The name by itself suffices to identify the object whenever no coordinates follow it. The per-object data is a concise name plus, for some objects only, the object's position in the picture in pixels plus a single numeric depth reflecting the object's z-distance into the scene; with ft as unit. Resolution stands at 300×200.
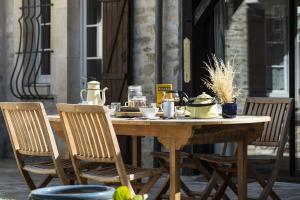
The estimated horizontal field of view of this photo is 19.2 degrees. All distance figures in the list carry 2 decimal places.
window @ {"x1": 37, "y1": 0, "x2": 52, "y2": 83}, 41.23
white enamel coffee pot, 22.10
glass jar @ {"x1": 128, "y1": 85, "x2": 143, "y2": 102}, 21.80
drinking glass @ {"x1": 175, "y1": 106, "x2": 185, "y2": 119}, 20.76
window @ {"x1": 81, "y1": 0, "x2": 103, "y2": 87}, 39.05
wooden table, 18.34
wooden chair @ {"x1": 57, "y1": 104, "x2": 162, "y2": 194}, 17.81
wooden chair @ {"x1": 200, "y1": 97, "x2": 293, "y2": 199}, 21.39
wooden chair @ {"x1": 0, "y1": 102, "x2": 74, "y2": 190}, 19.59
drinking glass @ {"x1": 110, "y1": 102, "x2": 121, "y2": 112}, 21.30
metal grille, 41.32
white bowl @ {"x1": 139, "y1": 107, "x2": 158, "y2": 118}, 19.73
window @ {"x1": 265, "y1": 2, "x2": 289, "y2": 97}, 31.31
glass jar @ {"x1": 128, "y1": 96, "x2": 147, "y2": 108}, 20.94
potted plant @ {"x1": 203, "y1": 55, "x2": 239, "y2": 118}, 19.76
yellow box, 21.08
